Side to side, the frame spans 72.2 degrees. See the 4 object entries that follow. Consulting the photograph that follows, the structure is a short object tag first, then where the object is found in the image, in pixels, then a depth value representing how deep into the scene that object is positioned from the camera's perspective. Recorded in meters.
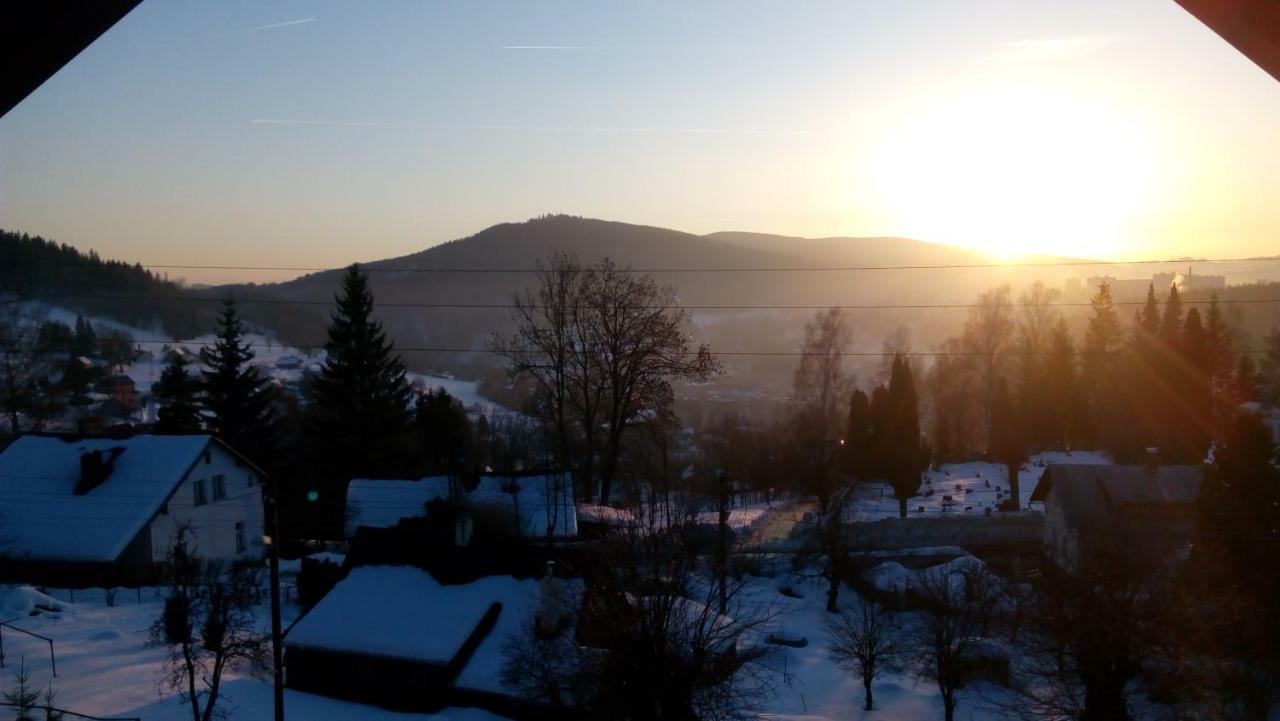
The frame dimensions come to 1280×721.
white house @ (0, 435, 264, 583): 22.25
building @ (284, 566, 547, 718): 14.45
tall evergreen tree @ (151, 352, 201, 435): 31.55
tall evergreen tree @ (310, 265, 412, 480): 31.62
